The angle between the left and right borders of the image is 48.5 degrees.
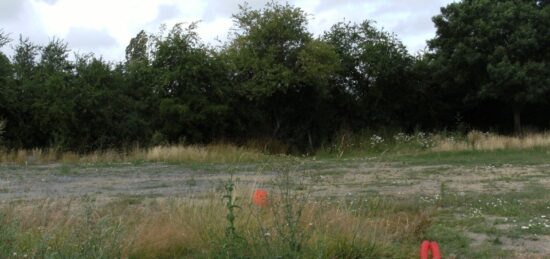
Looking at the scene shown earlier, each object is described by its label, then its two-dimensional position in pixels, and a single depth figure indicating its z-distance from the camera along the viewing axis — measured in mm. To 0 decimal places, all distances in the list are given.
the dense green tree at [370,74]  27672
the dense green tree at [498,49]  25859
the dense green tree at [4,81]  20359
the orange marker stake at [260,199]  6398
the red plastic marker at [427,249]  4797
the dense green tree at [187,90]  22609
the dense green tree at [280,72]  24562
